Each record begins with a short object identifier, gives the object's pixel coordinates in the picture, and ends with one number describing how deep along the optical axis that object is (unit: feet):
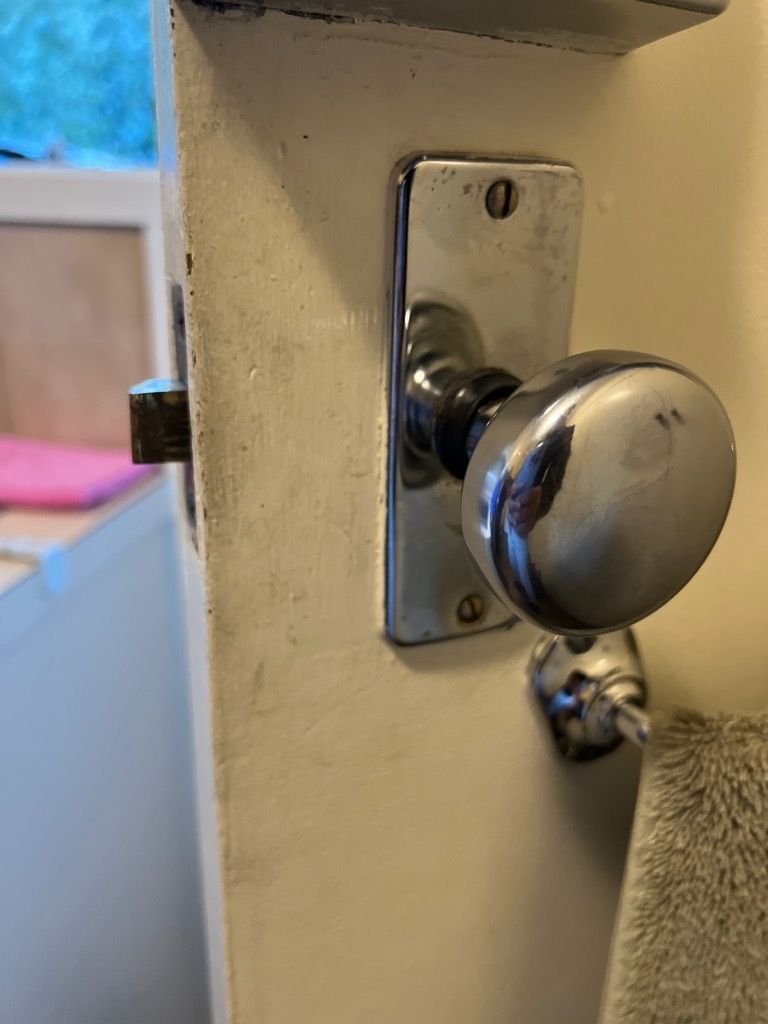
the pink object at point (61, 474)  2.19
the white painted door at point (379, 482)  0.49
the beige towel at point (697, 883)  0.59
